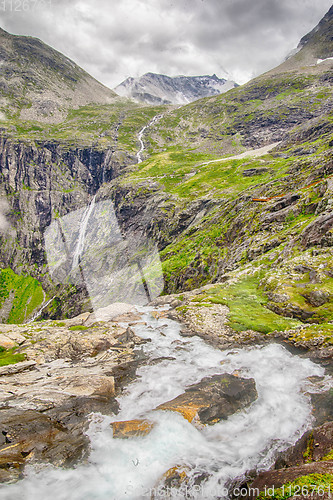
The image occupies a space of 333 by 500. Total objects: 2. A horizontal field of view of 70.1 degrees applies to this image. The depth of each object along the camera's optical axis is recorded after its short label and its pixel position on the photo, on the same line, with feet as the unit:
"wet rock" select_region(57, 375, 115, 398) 52.01
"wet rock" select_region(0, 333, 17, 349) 85.97
